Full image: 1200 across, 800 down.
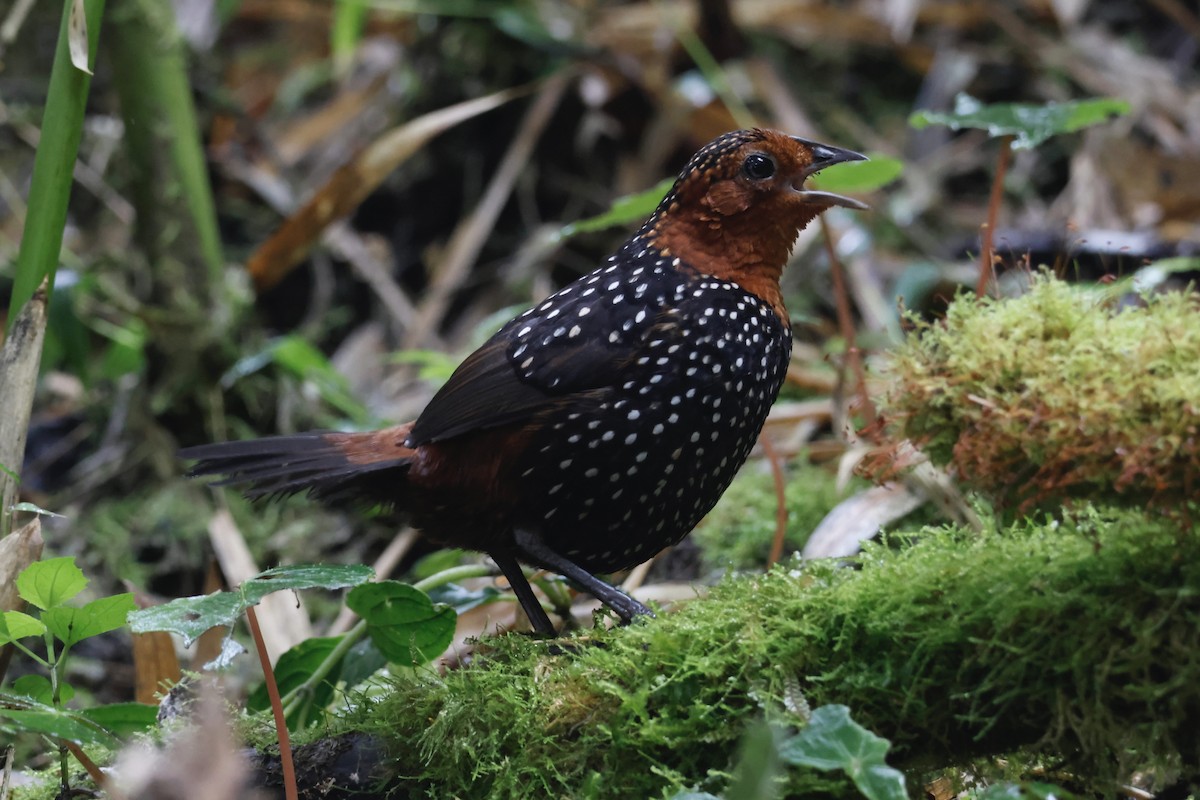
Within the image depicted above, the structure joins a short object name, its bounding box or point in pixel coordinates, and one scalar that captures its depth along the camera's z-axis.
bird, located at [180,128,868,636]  5.06
